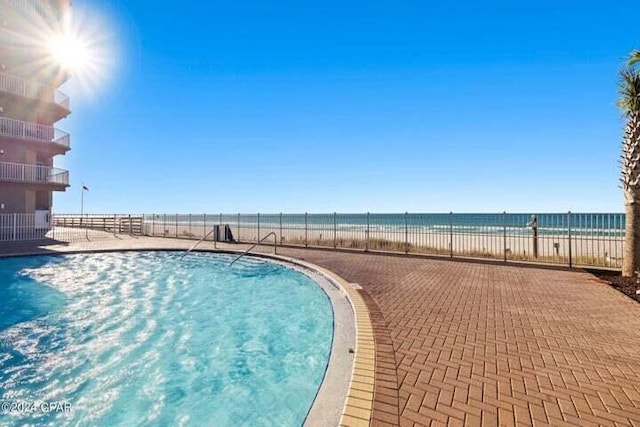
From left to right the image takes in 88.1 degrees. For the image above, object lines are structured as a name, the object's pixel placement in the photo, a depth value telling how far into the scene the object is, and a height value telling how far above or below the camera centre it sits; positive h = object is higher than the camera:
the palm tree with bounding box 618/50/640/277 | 7.81 +1.45
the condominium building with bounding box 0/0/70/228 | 19.80 +7.34
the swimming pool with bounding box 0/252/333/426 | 3.50 -1.91
